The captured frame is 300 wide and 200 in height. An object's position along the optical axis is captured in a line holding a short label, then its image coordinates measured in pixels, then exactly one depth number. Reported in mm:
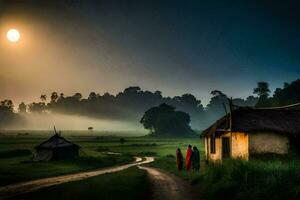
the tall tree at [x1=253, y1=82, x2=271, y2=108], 125875
